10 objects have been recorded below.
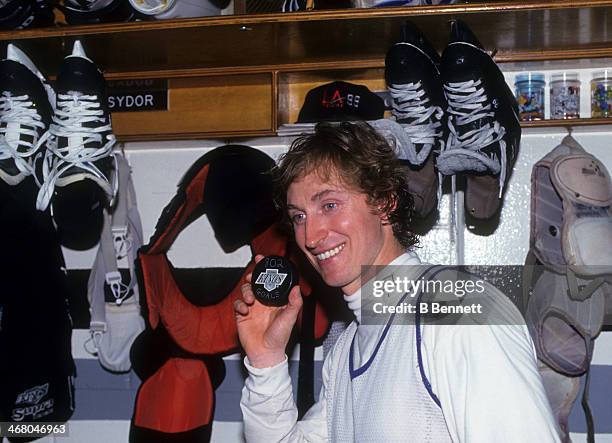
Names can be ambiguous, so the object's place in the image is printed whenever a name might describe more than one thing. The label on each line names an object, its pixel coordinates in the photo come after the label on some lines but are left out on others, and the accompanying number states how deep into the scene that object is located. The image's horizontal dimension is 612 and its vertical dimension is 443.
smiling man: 1.21
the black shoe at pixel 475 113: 1.52
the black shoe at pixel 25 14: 1.80
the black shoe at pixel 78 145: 1.62
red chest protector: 1.93
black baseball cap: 1.74
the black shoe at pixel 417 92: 1.55
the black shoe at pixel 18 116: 1.66
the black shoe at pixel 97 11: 1.77
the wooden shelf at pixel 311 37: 1.60
